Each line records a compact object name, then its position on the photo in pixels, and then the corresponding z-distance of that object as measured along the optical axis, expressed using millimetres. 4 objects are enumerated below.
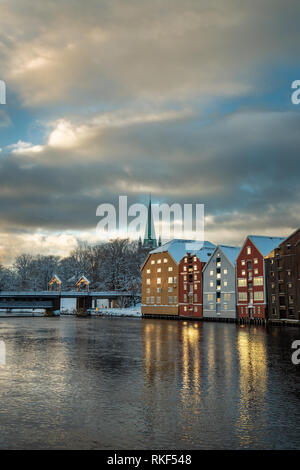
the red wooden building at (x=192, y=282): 116438
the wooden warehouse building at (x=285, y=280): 90062
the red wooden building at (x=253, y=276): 98625
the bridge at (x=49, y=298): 136125
